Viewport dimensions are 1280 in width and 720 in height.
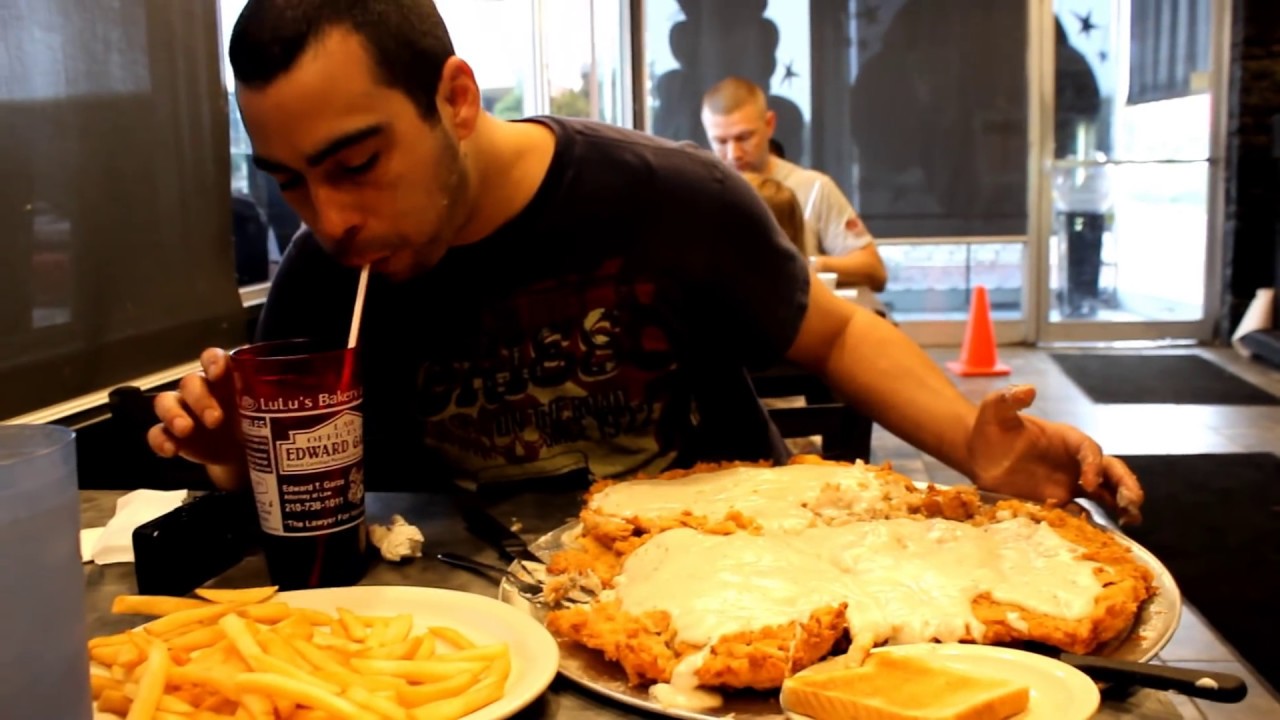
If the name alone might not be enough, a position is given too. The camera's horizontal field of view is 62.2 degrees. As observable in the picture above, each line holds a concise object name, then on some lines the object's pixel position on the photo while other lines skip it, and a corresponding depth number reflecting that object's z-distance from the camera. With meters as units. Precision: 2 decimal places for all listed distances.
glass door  6.90
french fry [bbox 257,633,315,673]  0.78
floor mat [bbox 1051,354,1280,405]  5.39
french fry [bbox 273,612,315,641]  0.83
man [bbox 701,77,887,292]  4.59
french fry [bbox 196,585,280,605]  0.93
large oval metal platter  0.77
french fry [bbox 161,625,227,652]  0.84
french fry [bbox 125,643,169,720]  0.71
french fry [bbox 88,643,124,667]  0.81
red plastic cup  0.96
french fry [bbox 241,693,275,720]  0.71
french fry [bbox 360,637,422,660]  0.81
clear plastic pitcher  0.59
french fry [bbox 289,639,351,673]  0.78
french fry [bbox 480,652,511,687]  0.77
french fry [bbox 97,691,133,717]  0.75
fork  1.00
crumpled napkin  1.12
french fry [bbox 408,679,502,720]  0.73
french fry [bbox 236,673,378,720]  0.70
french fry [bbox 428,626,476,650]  0.86
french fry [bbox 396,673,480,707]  0.75
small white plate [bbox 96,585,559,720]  0.77
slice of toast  0.68
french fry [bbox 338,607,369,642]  0.86
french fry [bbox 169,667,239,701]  0.74
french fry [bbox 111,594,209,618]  0.92
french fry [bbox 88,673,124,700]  0.77
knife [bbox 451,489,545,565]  1.10
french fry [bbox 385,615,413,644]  0.85
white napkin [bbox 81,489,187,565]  1.17
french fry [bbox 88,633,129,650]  0.84
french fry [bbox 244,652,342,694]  0.73
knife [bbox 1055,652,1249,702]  0.73
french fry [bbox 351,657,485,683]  0.78
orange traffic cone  6.21
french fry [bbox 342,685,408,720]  0.71
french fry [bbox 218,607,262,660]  0.78
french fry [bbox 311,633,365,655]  0.83
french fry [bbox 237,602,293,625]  0.89
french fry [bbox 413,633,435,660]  0.82
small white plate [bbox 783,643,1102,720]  0.69
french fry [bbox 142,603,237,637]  0.88
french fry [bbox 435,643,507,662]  0.81
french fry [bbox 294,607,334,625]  0.90
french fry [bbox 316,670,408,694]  0.75
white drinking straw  1.00
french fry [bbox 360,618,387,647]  0.84
